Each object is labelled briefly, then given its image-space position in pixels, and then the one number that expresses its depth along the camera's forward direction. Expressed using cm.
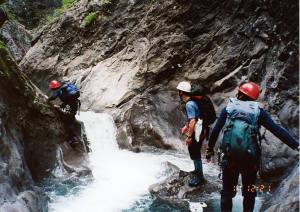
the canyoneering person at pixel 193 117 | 746
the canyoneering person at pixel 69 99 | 1134
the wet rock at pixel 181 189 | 804
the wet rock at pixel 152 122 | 1350
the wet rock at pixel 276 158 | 918
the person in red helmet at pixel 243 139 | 556
